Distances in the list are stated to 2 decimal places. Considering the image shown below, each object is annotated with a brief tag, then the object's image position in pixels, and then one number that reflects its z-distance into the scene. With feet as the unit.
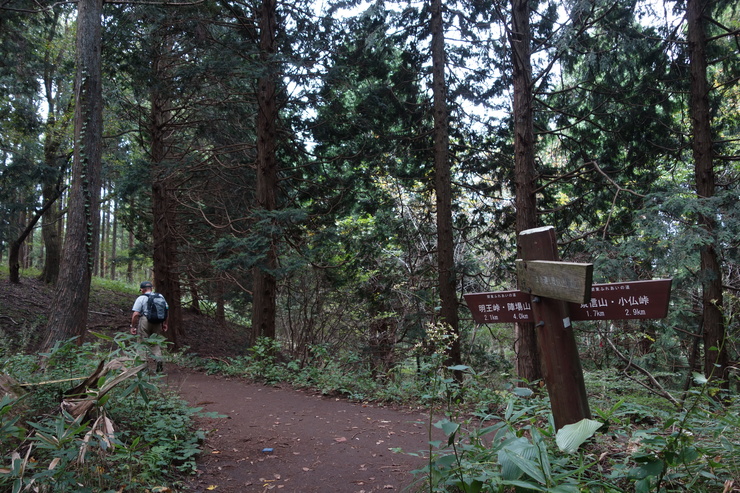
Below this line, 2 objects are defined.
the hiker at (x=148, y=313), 26.32
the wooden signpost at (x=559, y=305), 9.39
